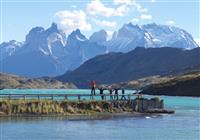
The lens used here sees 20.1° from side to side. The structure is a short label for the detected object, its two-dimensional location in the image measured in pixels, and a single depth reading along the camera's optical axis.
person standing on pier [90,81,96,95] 97.76
